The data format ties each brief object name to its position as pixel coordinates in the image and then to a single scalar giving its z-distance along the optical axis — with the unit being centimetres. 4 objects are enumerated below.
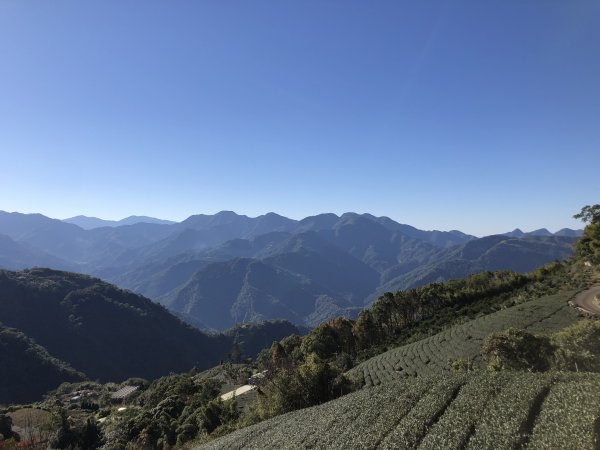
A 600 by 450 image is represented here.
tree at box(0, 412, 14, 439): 7796
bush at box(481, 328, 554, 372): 3903
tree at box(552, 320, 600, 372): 3503
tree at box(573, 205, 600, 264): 8887
